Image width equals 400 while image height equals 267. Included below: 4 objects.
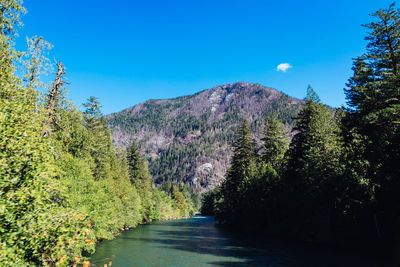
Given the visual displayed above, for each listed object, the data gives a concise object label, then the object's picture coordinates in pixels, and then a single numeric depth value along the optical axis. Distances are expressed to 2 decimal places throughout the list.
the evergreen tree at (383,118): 21.75
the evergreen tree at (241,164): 47.78
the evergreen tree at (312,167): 29.05
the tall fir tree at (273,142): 48.66
